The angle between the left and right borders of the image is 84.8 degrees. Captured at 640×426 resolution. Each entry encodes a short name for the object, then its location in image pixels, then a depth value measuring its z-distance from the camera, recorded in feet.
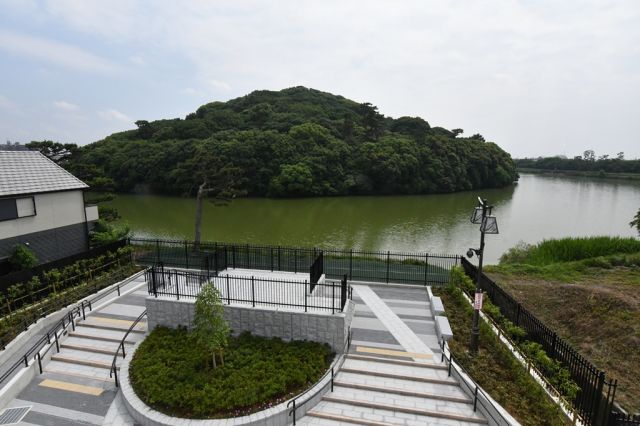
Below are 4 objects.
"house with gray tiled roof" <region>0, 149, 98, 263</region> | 46.47
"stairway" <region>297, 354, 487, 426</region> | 25.40
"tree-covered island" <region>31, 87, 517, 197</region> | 183.32
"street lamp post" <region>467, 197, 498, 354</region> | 29.50
